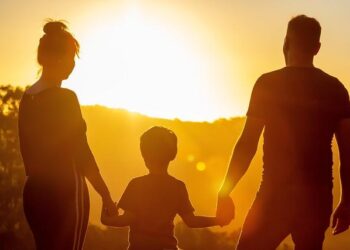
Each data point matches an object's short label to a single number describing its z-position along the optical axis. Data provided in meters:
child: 9.89
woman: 9.47
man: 9.14
